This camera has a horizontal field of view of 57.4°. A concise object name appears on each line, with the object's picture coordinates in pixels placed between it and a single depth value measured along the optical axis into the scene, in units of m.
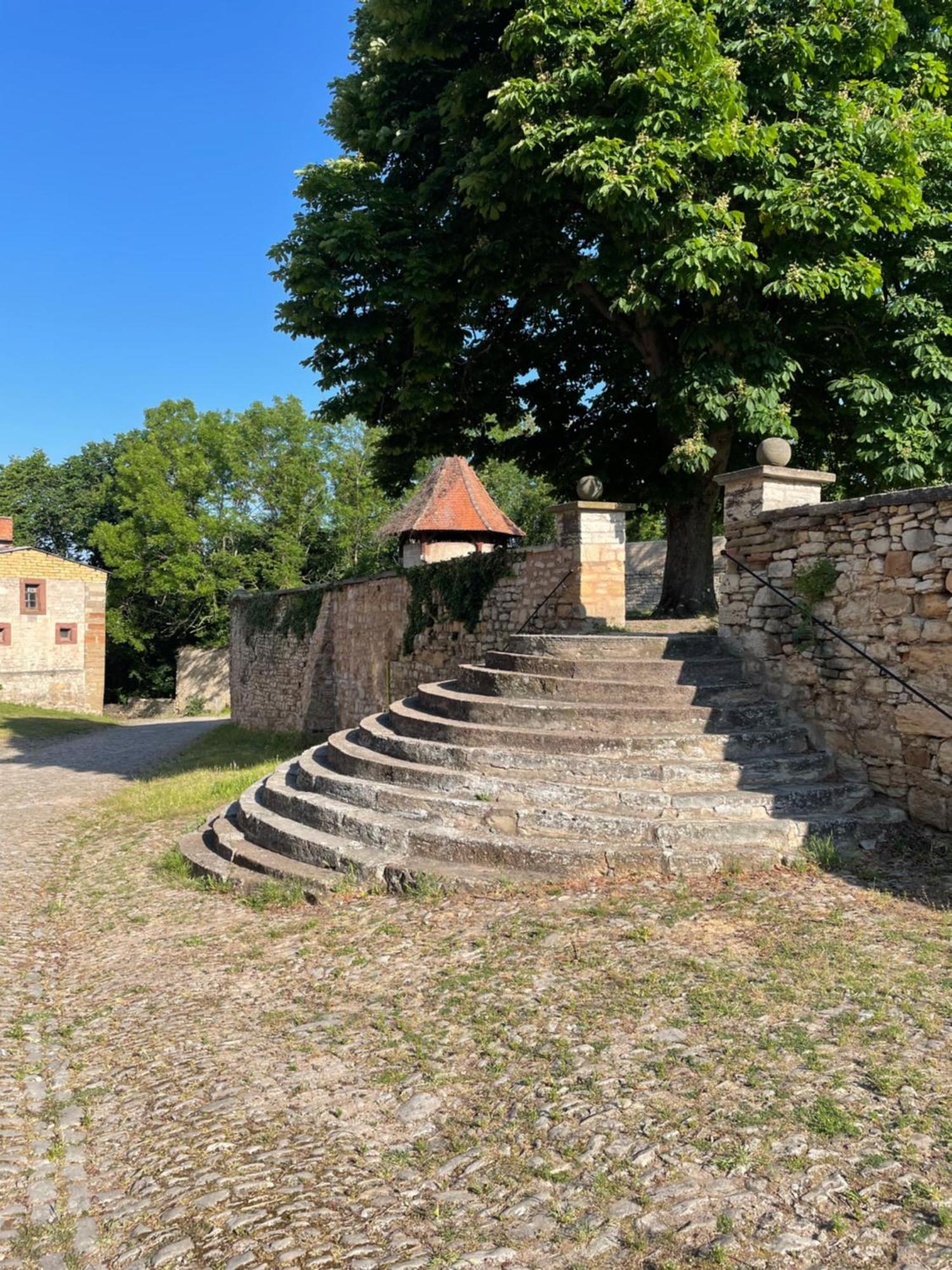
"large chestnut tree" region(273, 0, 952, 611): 8.97
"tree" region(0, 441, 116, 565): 46.25
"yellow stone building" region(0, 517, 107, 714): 34.66
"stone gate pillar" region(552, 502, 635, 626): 11.16
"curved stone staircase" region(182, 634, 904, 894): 6.56
